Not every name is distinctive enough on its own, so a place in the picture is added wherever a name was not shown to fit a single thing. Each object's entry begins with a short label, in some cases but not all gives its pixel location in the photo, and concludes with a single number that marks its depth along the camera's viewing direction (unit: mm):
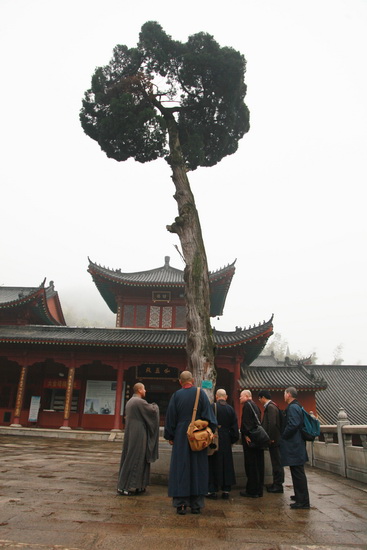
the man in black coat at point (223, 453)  5172
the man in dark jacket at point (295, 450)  4645
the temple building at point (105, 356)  17094
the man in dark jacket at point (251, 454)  5250
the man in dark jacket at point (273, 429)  5974
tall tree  10039
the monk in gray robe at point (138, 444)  4992
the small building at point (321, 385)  17344
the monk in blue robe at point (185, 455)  4125
